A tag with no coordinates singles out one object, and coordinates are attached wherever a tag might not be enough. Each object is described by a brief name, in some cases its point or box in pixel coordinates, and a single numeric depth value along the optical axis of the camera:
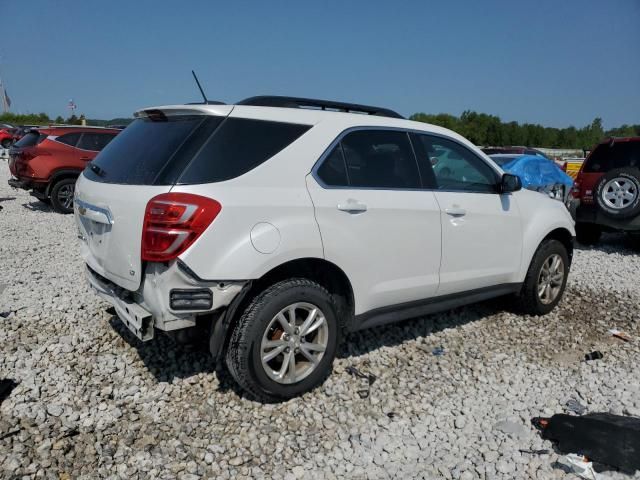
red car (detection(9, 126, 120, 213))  9.88
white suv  2.74
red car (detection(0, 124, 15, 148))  31.32
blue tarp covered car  9.78
